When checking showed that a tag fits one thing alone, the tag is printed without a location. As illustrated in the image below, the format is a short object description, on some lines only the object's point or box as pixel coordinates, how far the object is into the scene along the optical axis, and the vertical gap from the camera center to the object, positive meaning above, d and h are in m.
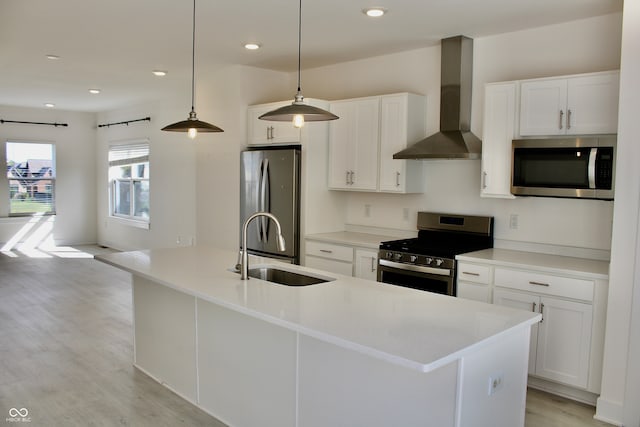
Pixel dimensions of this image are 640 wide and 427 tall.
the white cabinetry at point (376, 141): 4.69 +0.33
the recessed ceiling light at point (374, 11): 3.68 +1.14
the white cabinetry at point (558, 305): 3.38 -0.82
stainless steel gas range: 4.06 -0.56
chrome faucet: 3.11 -0.51
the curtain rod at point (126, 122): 8.41 +0.84
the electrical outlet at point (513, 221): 4.28 -0.33
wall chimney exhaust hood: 4.34 +0.64
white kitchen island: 2.12 -0.83
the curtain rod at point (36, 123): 9.16 +0.84
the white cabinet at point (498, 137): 3.94 +0.32
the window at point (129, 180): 8.86 -0.14
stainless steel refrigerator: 5.16 -0.20
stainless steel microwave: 3.47 +0.10
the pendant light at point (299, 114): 2.89 +0.34
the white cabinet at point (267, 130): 5.24 +0.45
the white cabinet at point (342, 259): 4.64 -0.74
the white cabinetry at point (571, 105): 3.48 +0.52
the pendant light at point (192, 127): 3.54 +0.31
